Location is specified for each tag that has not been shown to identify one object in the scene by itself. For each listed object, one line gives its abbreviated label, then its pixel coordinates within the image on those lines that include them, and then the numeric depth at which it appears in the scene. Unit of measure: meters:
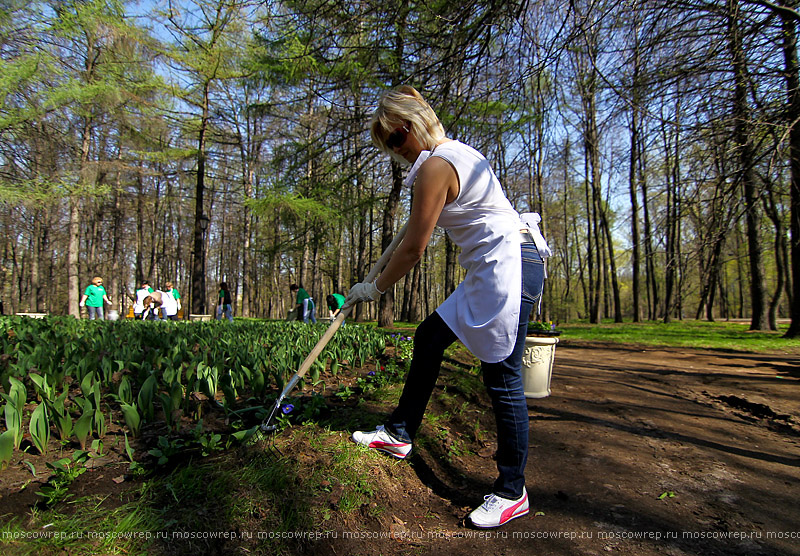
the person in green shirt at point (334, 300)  11.48
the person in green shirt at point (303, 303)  12.15
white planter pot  3.48
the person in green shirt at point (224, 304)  13.41
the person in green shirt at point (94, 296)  11.18
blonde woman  1.71
